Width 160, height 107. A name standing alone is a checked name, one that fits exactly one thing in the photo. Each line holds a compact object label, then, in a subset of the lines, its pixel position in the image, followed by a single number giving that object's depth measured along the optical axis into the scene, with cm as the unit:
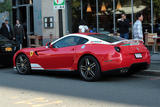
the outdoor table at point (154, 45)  1434
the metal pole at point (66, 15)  1948
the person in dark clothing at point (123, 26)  1416
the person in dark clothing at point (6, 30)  1691
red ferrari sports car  854
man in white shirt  1371
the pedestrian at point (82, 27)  1425
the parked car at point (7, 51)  1235
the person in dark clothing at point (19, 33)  1691
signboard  1252
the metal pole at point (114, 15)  1766
